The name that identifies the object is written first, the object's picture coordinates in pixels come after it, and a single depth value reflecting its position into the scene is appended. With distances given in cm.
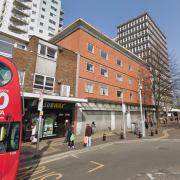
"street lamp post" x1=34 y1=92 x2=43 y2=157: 1115
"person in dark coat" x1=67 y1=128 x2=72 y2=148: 1444
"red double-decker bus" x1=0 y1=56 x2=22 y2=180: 564
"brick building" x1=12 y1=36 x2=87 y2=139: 1717
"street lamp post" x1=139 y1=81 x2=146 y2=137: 2136
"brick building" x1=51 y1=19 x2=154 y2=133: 2459
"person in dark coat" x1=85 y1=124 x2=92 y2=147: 1477
